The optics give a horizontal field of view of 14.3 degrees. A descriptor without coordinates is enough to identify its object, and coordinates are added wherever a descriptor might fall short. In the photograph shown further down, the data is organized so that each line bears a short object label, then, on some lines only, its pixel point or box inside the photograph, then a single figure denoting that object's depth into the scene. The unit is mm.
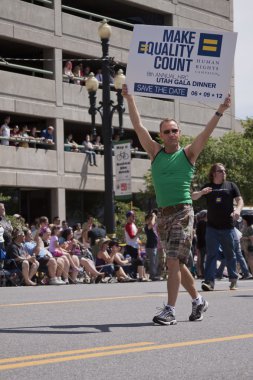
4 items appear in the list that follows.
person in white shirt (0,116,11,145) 37406
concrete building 40219
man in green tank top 9359
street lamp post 26062
